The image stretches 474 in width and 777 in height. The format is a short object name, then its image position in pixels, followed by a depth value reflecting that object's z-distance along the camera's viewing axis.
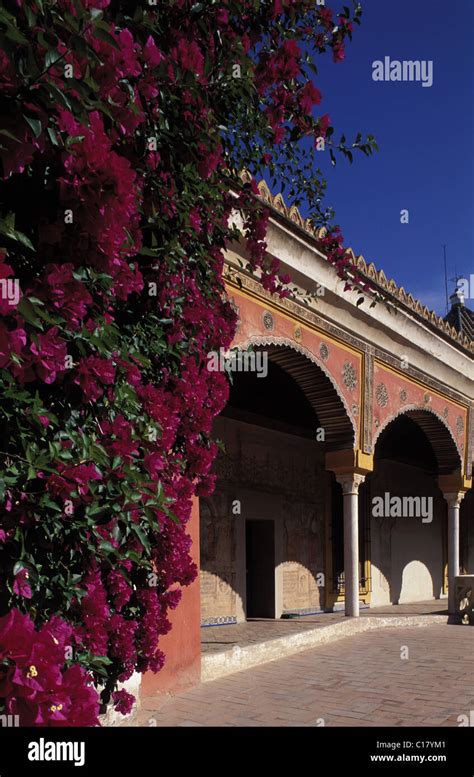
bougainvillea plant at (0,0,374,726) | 1.49
